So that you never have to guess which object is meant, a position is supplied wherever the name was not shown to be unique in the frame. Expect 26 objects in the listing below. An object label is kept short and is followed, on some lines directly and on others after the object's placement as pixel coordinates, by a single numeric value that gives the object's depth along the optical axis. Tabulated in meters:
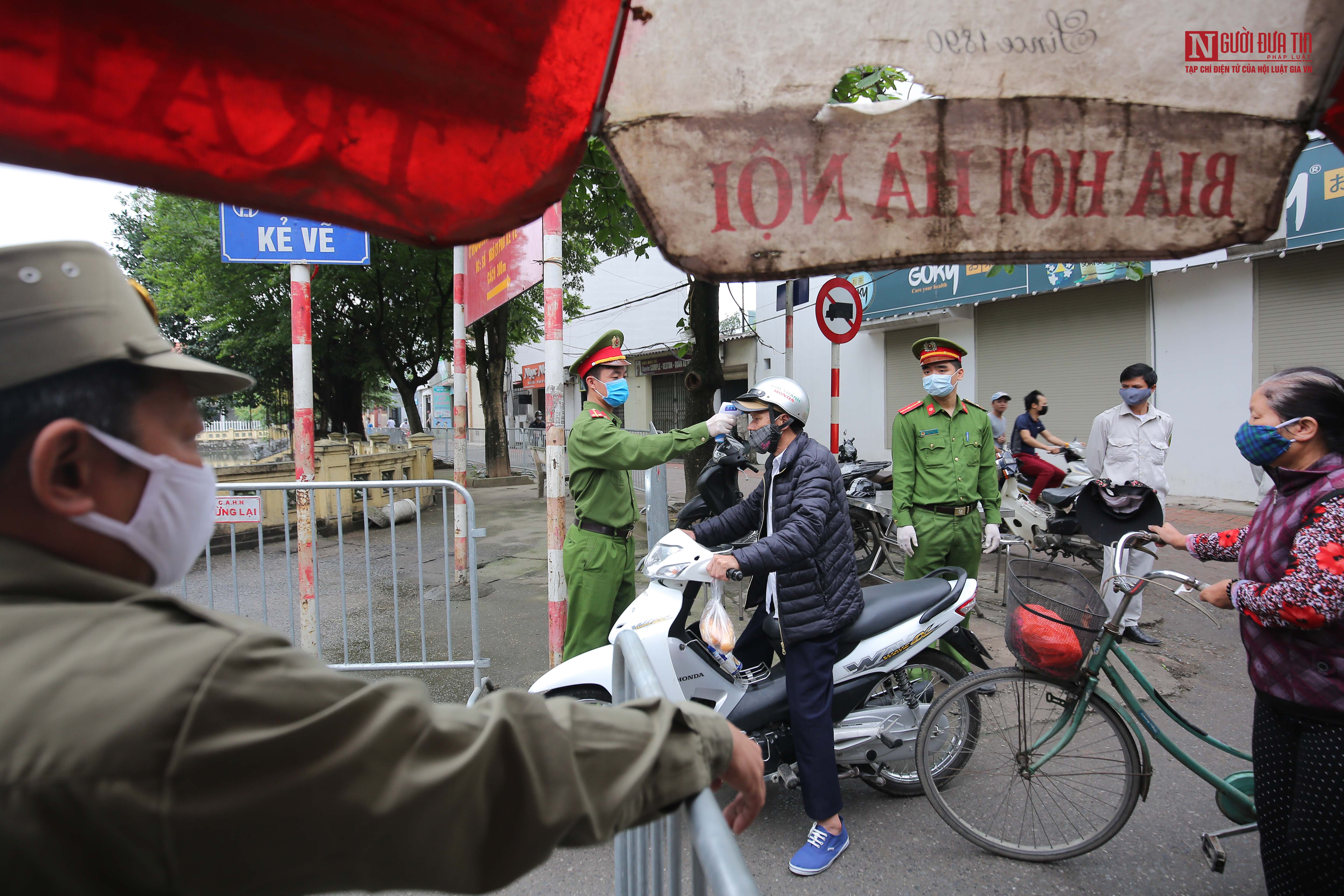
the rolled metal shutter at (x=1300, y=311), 9.11
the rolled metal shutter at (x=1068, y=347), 11.43
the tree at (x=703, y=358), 7.33
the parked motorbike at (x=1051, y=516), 6.28
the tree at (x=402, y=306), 15.74
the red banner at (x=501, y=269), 4.95
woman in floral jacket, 1.94
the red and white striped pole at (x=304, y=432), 4.55
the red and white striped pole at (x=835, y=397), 7.13
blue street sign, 4.52
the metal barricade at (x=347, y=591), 4.02
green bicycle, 2.58
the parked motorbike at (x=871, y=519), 6.64
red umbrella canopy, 1.25
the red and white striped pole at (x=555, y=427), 4.31
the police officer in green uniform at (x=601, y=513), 3.69
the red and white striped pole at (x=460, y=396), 7.05
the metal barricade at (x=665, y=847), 1.00
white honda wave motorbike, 2.99
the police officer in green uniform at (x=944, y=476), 4.36
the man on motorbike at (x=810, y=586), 2.77
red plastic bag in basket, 2.56
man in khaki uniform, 0.69
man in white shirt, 5.22
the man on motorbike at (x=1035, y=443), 6.99
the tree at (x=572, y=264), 5.66
